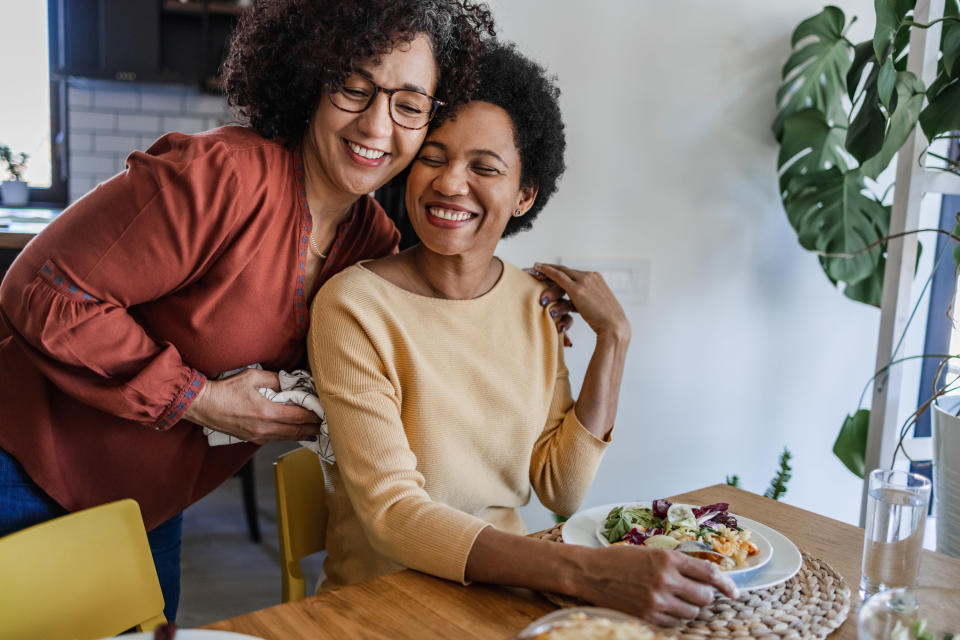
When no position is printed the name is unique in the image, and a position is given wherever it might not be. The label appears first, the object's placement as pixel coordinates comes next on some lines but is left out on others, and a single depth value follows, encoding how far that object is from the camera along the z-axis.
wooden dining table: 0.95
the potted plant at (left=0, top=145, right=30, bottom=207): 3.97
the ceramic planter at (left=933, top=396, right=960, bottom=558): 1.83
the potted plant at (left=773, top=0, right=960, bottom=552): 2.33
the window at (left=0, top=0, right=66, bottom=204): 4.13
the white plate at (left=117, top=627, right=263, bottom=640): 0.84
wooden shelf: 4.13
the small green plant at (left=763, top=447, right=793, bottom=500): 2.20
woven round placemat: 0.95
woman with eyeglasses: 1.24
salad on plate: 1.07
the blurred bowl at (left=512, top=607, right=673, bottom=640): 0.72
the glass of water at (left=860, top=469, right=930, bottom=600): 0.99
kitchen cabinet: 4.12
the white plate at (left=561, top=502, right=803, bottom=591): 1.03
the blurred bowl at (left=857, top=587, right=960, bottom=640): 0.76
